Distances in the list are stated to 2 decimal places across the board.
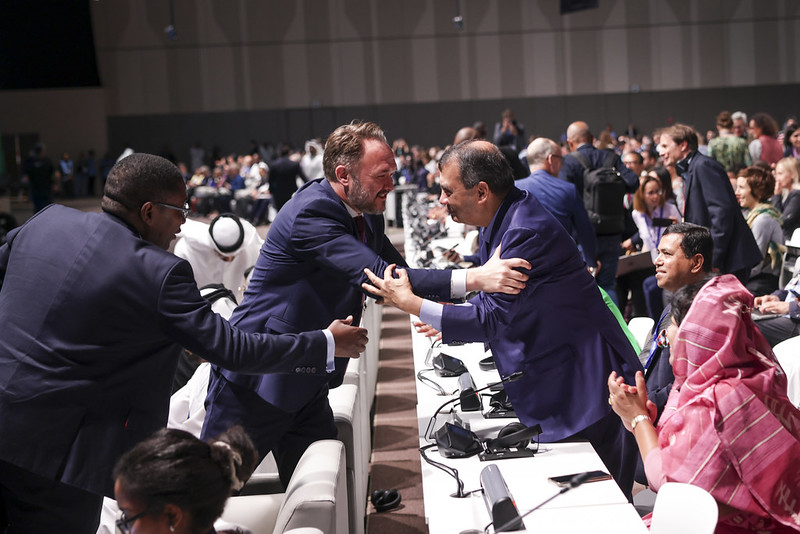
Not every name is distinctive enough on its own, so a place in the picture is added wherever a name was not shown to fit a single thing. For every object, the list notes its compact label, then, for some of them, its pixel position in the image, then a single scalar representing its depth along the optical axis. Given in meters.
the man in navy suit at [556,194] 5.32
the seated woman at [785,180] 6.23
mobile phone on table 2.12
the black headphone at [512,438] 2.38
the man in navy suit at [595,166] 6.00
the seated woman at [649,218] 6.18
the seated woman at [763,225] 5.27
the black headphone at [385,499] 3.74
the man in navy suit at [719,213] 4.90
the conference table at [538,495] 1.92
